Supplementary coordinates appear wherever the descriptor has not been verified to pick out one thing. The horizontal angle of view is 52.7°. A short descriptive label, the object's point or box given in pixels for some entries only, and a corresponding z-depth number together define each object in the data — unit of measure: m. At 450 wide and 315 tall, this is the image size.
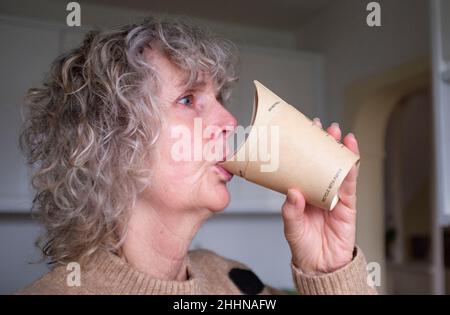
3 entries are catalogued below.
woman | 0.71
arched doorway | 1.65
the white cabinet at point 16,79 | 1.71
